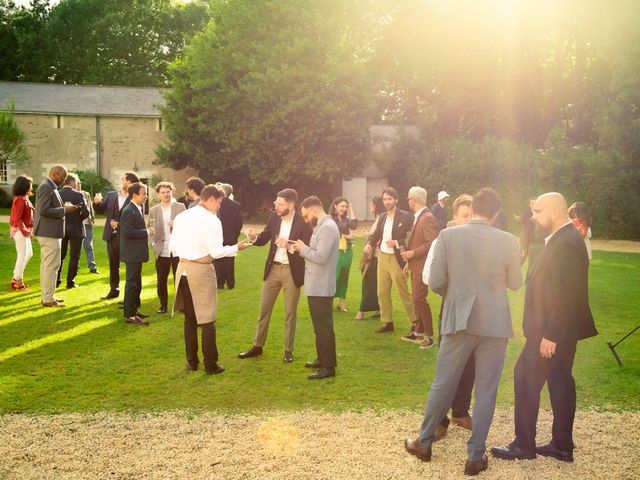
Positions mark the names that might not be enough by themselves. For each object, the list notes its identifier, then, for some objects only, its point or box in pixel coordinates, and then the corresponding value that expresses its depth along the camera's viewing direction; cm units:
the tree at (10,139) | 3627
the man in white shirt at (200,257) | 685
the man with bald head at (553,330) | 489
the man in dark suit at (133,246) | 950
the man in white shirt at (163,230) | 1009
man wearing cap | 1273
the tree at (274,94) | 3033
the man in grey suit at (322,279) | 704
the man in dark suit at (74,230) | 1200
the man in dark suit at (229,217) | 1231
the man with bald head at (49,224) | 1012
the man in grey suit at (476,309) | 483
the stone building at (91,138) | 4047
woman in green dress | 1083
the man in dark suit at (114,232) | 1116
